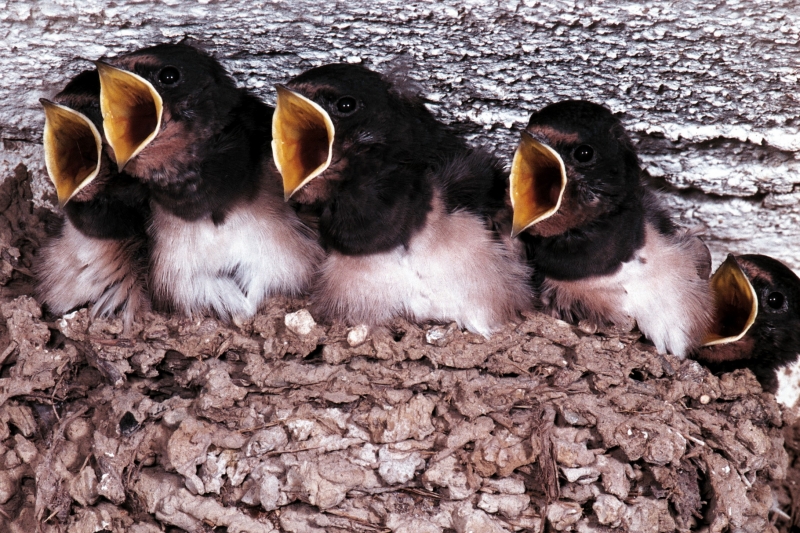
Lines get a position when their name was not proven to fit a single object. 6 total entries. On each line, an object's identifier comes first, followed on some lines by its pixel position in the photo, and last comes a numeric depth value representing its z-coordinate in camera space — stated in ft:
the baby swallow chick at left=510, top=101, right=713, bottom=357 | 14.01
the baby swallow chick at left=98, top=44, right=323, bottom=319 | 13.57
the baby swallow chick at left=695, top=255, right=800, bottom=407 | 17.03
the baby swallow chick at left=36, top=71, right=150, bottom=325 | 13.99
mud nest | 14.32
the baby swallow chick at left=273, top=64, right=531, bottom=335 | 13.78
